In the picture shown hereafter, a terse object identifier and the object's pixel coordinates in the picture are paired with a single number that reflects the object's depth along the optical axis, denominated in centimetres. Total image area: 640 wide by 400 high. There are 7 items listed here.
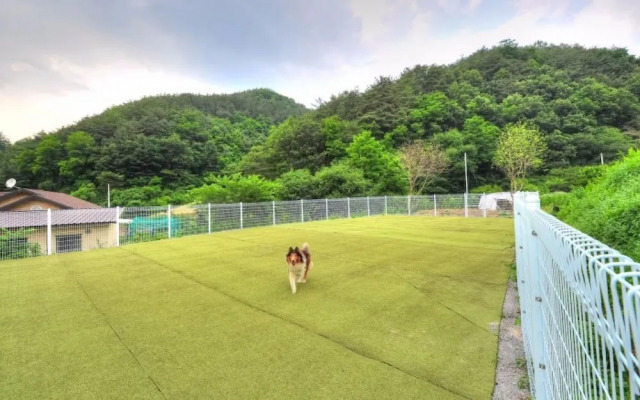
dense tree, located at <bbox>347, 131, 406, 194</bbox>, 2462
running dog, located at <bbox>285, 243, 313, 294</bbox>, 418
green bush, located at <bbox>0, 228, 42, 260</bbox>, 668
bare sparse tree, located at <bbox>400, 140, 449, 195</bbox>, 2498
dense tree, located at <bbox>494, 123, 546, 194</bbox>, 2419
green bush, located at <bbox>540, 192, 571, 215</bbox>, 961
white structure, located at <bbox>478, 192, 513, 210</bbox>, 1916
